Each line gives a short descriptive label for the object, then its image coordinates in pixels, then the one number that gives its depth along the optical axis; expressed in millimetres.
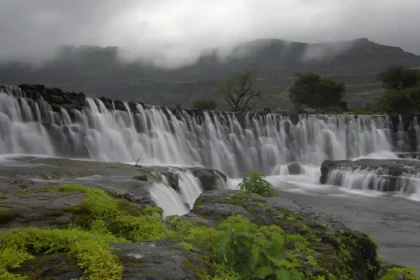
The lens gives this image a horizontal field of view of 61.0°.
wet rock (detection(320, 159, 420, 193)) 24041
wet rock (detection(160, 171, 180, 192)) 15555
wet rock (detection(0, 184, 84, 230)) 5183
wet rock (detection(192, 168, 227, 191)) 18177
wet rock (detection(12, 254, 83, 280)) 3395
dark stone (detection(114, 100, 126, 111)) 28109
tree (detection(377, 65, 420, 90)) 66312
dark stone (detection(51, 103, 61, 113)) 24016
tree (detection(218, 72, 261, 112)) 65625
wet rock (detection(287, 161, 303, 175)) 34375
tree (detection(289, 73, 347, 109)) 71875
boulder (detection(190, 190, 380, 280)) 6170
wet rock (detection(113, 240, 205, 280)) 3586
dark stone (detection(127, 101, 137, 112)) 29109
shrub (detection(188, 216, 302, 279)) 3822
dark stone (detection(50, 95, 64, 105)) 24578
